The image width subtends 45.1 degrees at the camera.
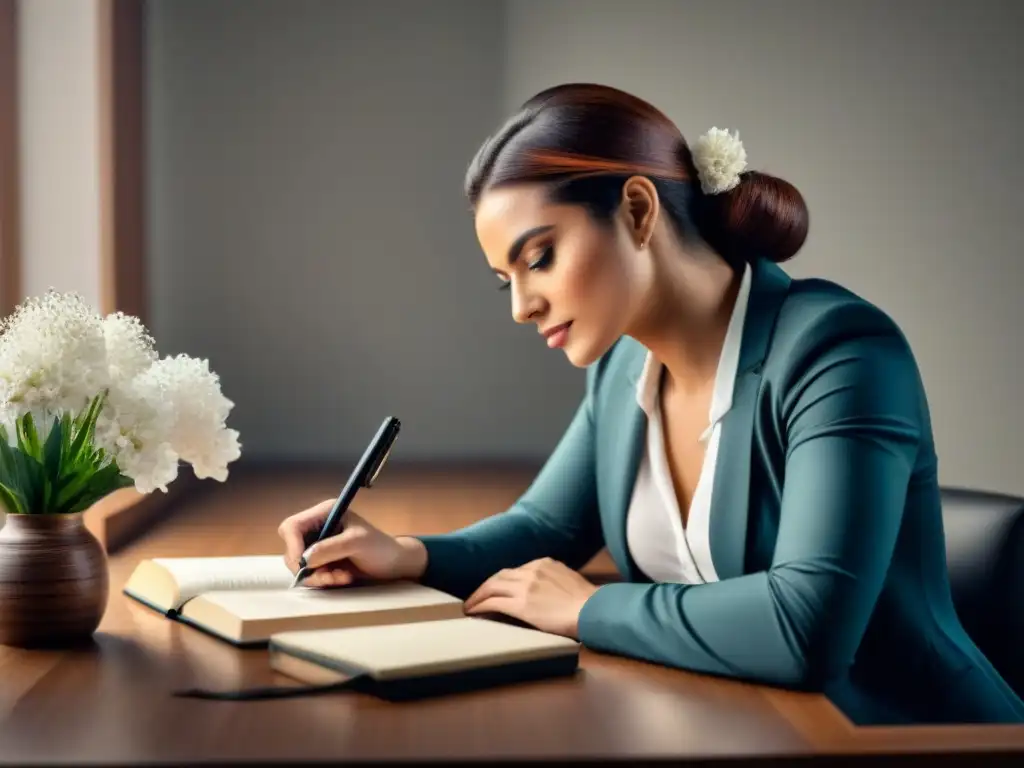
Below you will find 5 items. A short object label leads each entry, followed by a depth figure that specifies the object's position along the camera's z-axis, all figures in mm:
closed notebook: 900
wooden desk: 791
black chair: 1465
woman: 1077
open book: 1091
